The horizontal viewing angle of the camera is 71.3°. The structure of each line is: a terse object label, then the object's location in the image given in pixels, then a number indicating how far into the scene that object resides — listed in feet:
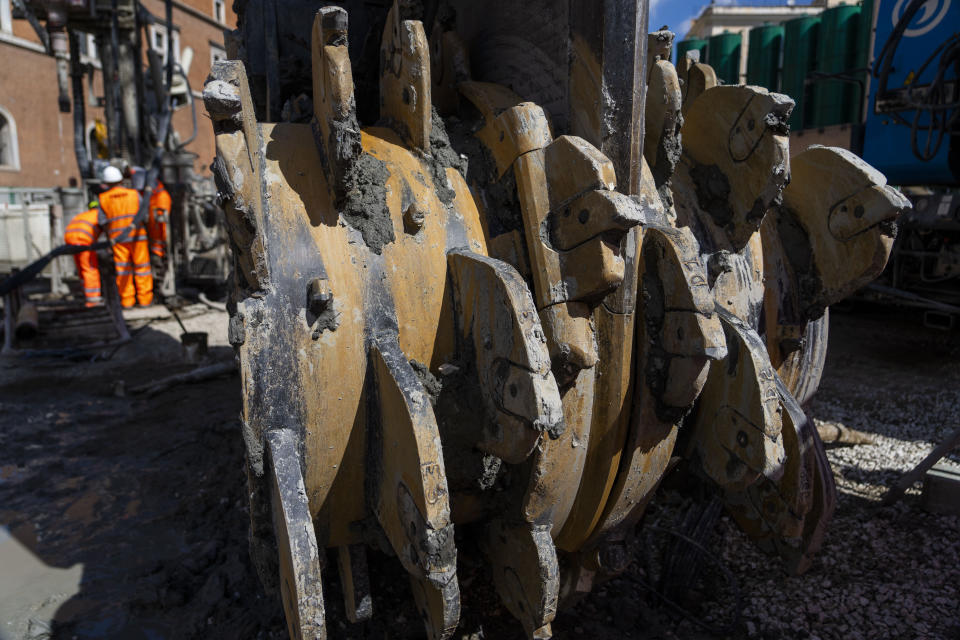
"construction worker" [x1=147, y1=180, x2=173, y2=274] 26.73
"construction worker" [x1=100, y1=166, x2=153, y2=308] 24.17
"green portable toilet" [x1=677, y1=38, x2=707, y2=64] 44.55
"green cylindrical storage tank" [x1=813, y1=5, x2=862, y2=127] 33.88
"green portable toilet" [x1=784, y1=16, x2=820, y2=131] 36.47
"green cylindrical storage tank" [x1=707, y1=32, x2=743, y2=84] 42.32
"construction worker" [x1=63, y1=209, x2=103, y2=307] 23.49
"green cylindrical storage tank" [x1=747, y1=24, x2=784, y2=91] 38.52
